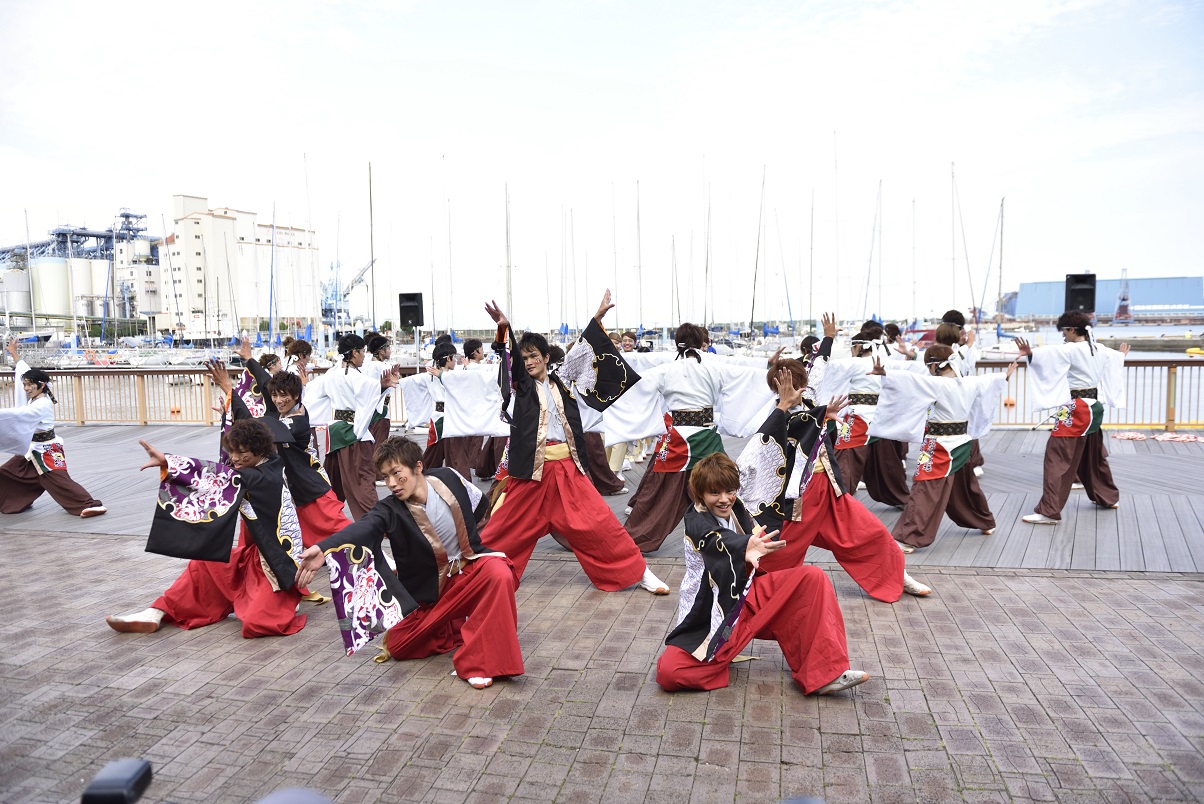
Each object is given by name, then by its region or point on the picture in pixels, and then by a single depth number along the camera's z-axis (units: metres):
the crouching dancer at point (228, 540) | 4.57
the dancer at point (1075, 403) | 6.83
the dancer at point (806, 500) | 4.54
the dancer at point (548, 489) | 5.23
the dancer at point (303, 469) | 5.50
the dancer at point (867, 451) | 7.73
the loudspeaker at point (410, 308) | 13.88
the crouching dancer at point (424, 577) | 3.79
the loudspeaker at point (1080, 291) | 10.09
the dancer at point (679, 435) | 6.30
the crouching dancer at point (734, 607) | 3.59
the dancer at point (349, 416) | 7.64
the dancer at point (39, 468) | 7.87
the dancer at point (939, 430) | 6.10
